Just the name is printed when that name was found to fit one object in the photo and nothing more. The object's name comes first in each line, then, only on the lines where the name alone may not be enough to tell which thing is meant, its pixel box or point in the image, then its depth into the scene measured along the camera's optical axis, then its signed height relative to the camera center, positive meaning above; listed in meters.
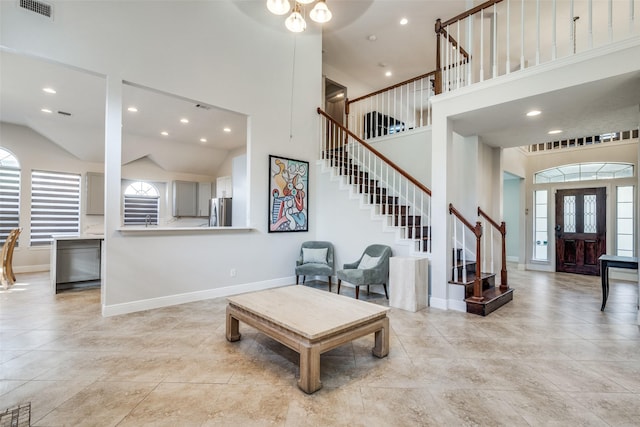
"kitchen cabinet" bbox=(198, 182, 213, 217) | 8.66 +0.49
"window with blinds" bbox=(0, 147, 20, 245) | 6.11 +0.42
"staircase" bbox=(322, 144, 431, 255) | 4.65 +0.30
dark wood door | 6.49 -0.25
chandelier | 3.08 +2.18
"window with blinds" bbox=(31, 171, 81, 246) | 6.46 +0.18
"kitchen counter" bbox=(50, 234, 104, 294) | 4.75 -0.81
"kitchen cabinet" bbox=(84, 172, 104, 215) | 6.96 +0.46
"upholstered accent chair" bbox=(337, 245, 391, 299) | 4.24 -0.80
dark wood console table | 3.77 -0.59
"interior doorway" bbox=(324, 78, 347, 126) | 8.10 +3.20
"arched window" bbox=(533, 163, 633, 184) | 6.32 +1.06
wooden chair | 4.91 -0.83
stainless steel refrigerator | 6.45 +0.04
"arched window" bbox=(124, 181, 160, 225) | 7.85 +0.28
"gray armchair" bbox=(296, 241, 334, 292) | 4.96 -0.78
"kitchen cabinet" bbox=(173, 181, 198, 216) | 8.27 +0.47
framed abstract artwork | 5.09 +0.38
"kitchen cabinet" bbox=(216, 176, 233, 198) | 7.35 +0.71
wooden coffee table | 2.05 -0.81
